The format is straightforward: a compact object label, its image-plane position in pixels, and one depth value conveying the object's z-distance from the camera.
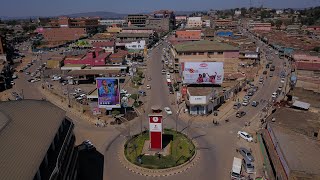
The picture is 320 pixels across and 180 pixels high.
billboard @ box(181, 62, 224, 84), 46.96
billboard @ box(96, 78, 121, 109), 40.68
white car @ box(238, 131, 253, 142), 34.89
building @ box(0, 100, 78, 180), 17.15
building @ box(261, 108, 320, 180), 22.83
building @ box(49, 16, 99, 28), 154.48
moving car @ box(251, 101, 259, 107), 47.34
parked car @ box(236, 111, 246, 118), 42.67
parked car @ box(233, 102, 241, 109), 46.14
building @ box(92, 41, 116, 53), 91.94
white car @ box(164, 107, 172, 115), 44.40
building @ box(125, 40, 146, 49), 103.42
